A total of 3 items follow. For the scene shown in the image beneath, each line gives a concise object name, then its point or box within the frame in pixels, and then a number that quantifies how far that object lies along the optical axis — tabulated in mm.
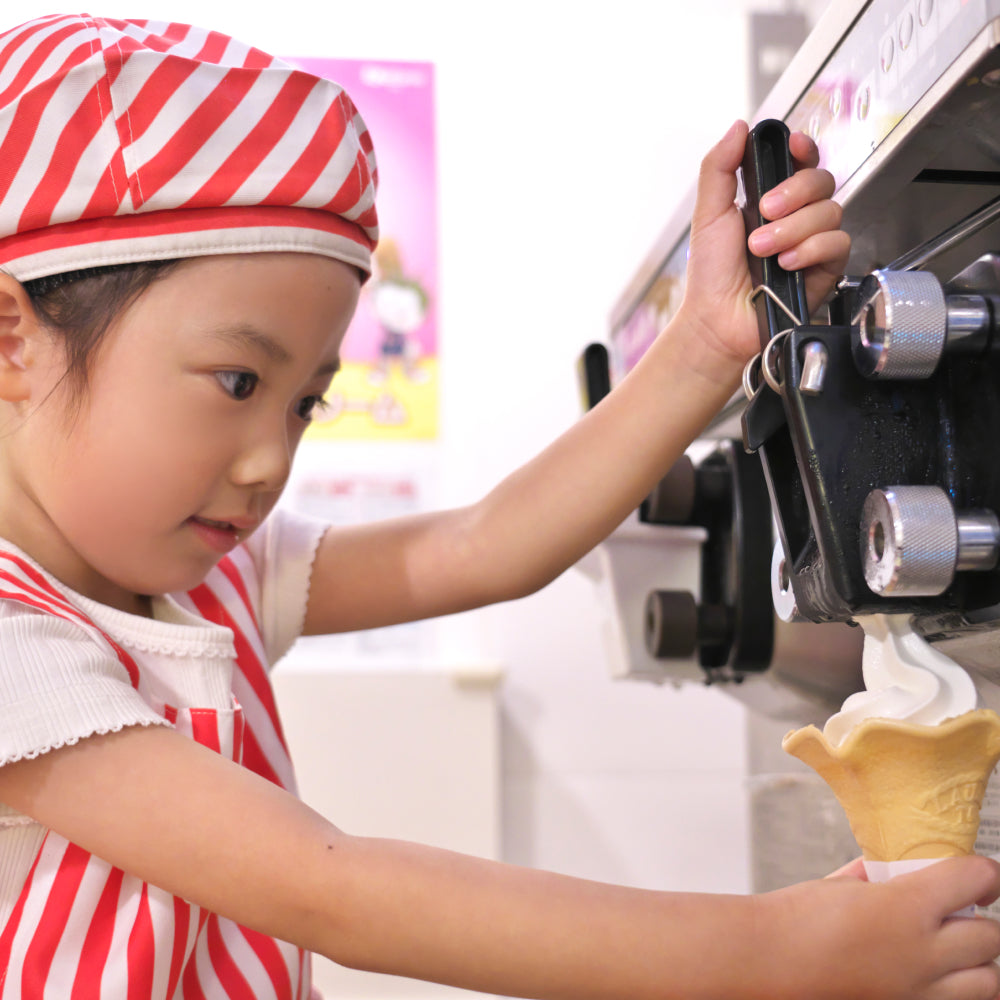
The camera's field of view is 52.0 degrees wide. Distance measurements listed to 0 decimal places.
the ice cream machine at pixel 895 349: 346
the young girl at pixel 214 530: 406
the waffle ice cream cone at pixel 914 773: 376
